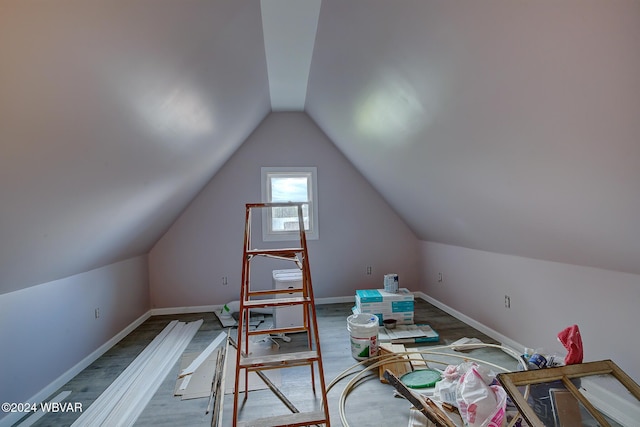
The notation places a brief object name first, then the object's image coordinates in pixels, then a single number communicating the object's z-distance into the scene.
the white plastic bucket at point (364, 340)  2.78
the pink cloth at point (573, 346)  1.68
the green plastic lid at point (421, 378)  2.28
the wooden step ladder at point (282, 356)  1.64
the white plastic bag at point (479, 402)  1.58
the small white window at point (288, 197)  4.42
